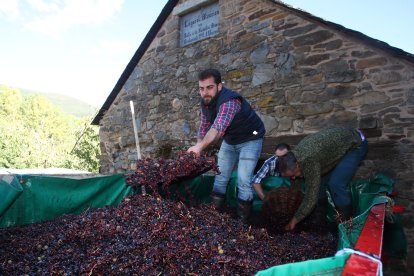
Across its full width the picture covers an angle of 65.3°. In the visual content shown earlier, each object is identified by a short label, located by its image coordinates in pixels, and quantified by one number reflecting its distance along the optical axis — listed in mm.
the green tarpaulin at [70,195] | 2559
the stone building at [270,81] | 3984
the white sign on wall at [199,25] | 6004
